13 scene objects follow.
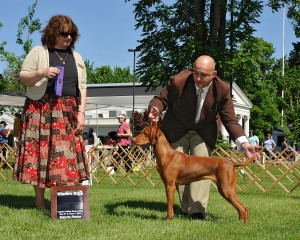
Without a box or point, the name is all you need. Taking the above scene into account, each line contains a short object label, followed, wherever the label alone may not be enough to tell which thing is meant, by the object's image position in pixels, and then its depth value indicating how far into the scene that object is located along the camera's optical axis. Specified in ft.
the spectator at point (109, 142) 58.84
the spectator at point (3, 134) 54.90
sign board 17.25
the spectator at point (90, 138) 58.58
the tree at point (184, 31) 60.70
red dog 17.20
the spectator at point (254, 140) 71.54
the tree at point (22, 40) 63.00
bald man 17.57
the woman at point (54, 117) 17.88
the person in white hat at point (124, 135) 46.55
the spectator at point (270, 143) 77.05
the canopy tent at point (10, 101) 65.21
